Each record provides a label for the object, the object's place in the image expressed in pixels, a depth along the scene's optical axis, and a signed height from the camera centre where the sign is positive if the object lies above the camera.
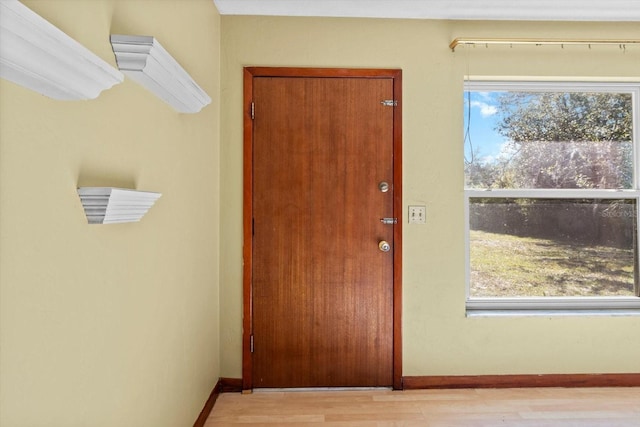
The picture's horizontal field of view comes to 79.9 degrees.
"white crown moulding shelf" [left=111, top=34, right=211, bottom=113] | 1.04 +0.42
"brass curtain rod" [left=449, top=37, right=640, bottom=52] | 2.16 +0.97
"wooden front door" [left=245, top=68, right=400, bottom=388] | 2.23 -0.07
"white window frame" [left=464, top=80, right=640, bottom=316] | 2.34 +0.07
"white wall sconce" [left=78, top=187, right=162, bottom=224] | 0.89 +0.01
